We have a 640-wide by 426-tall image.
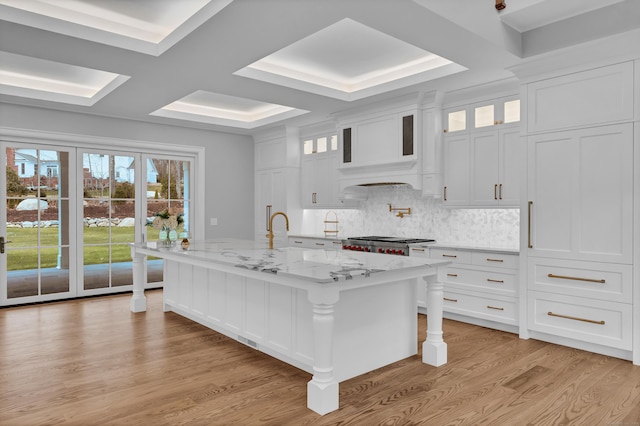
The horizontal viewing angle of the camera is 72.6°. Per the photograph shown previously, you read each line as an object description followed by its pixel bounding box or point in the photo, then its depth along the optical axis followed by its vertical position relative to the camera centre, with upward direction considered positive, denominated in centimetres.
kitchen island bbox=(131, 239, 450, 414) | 264 -73
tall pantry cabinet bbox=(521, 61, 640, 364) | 346 -2
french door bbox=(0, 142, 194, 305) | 549 -5
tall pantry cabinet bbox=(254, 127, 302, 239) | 693 +54
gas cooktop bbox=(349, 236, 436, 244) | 518 -36
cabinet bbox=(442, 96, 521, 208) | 448 +61
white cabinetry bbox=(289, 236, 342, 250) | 596 -46
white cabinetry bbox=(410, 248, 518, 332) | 427 -79
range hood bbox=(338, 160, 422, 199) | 516 +42
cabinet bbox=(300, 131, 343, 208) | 643 +60
